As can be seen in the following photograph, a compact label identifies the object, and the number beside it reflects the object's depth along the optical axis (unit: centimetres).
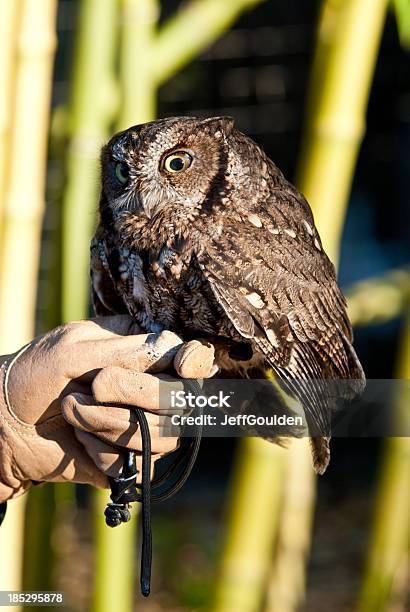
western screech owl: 174
